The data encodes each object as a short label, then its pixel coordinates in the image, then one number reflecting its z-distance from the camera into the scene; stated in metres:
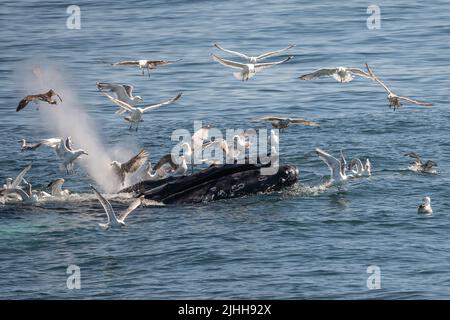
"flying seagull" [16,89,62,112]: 39.88
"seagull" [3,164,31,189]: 38.47
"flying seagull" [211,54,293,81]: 41.91
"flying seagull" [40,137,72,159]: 40.47
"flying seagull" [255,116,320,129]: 40.00
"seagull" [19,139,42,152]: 41.13
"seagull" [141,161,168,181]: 40.28
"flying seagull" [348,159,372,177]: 40.25
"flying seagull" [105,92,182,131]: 41.05
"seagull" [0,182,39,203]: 37.78
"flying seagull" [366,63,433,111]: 41.12
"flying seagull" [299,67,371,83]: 40.66
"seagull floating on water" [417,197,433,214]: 36.31
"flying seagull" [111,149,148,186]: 39.50
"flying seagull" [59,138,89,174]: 39.94
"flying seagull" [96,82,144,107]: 41.17
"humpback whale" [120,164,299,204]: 38.38
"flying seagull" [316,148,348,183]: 39.06
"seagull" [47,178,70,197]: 38.44
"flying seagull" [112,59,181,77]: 40.09
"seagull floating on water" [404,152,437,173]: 41.03
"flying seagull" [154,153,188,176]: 40.66
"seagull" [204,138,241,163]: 41.25
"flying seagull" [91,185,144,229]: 33.97
